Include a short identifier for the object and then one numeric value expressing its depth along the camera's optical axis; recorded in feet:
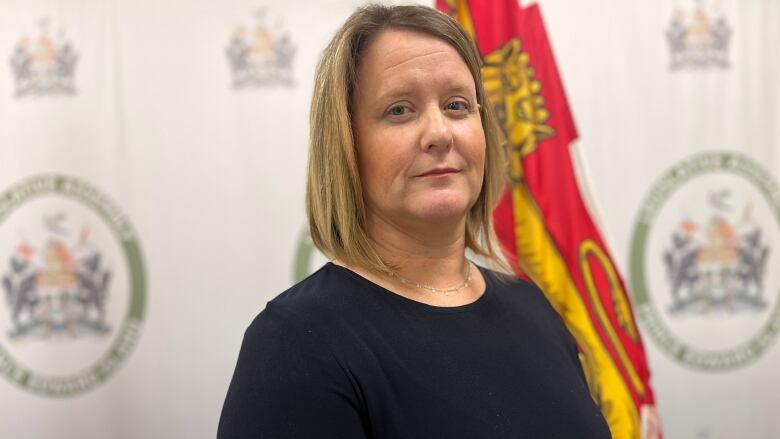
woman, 2.17
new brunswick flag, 4.87
